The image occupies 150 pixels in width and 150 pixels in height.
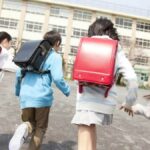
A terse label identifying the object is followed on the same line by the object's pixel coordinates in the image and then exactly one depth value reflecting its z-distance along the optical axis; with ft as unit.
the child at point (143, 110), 11.28
